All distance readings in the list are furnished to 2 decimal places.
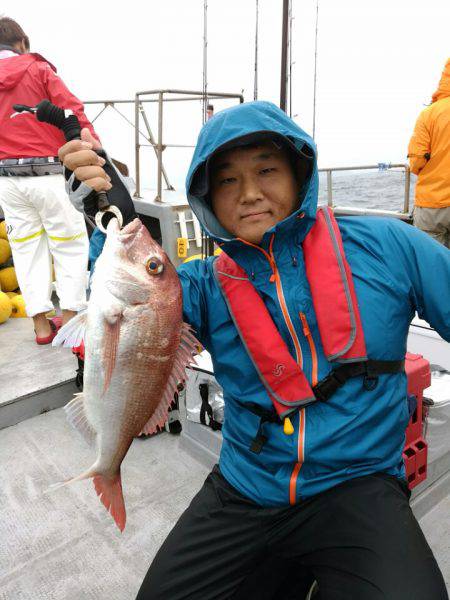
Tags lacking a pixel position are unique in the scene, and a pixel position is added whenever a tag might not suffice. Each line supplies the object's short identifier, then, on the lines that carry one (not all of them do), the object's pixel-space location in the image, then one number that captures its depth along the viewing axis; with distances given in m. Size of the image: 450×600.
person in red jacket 3.36
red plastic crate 2.08
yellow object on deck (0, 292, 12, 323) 4.63
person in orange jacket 4.48
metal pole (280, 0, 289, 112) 3.95
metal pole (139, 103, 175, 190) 5.89
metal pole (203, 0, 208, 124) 3.45
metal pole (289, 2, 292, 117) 4.02
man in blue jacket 1.52
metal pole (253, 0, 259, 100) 3.73
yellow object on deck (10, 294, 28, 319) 4.95
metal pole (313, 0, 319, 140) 4.91
